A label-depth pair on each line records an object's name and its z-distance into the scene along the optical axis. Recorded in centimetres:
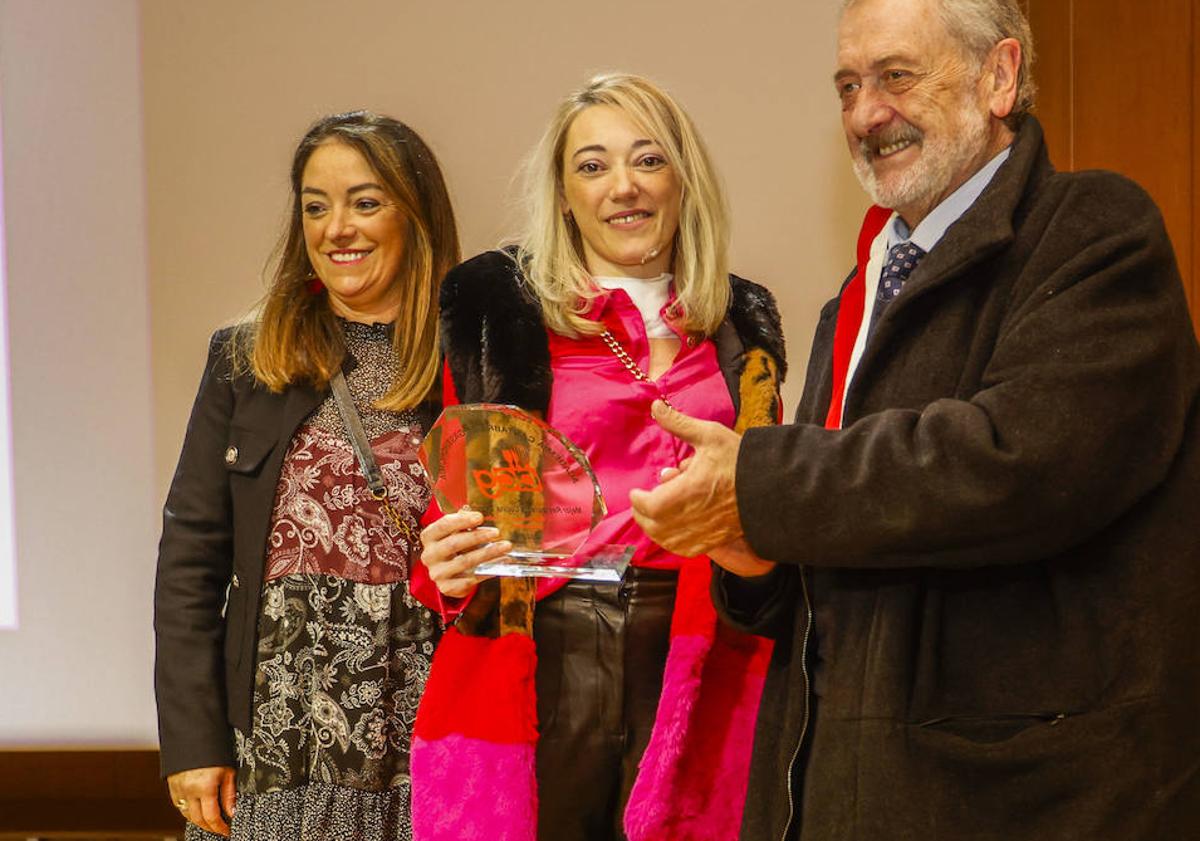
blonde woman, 189
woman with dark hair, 213
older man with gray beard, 126
